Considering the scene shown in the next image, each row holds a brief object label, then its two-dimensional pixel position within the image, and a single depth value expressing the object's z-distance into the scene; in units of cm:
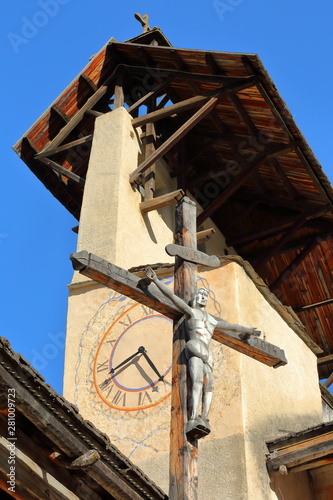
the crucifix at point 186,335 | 599
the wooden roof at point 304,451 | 926
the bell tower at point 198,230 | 981
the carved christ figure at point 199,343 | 618
